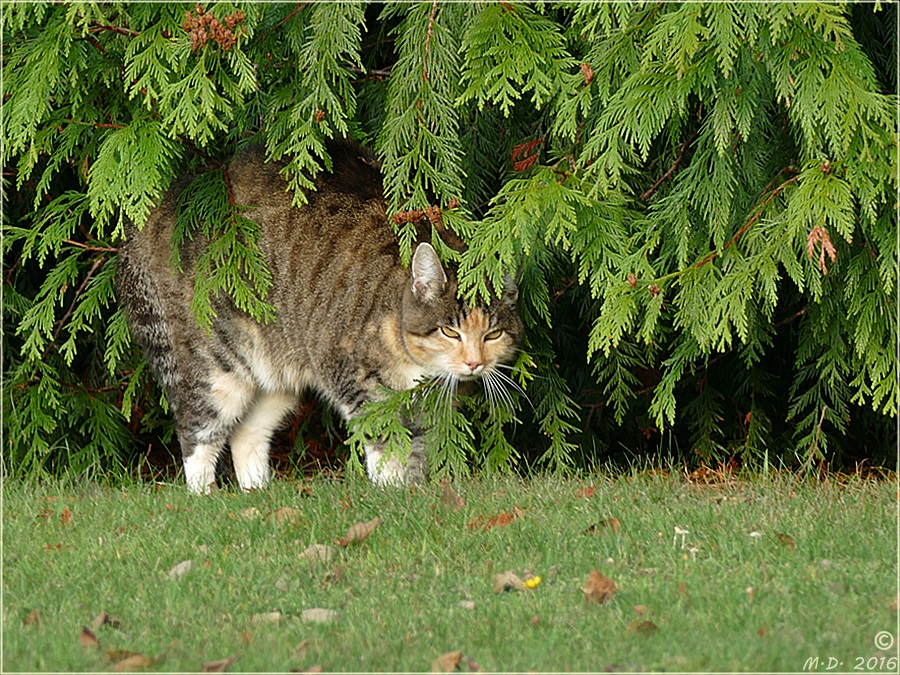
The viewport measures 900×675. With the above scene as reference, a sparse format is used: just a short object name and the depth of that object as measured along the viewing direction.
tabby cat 13.42
